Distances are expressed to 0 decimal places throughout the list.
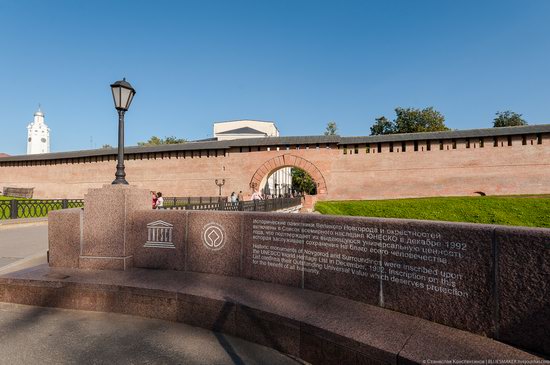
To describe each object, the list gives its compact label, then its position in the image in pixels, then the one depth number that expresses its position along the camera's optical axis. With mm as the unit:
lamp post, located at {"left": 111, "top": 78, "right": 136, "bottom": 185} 5367
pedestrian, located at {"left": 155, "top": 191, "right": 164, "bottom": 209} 13312
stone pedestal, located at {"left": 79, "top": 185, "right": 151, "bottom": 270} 4859
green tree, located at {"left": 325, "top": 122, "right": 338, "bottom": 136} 58375
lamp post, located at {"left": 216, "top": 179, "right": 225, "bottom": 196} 31625
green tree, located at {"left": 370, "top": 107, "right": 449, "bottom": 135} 49906
